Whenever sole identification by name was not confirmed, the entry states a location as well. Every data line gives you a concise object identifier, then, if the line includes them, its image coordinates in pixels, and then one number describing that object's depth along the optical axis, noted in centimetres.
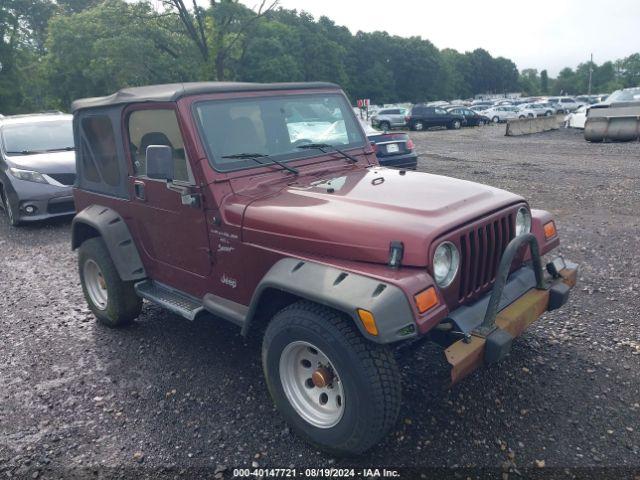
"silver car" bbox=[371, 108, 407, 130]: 3300
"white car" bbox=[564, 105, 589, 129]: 2373
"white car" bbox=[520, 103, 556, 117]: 3841
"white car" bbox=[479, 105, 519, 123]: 3675
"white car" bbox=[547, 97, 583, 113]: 4309
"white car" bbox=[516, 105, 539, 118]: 3709
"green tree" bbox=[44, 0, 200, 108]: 2356
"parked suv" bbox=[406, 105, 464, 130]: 3084
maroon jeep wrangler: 271
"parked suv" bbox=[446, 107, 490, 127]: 3155
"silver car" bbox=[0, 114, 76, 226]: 848
